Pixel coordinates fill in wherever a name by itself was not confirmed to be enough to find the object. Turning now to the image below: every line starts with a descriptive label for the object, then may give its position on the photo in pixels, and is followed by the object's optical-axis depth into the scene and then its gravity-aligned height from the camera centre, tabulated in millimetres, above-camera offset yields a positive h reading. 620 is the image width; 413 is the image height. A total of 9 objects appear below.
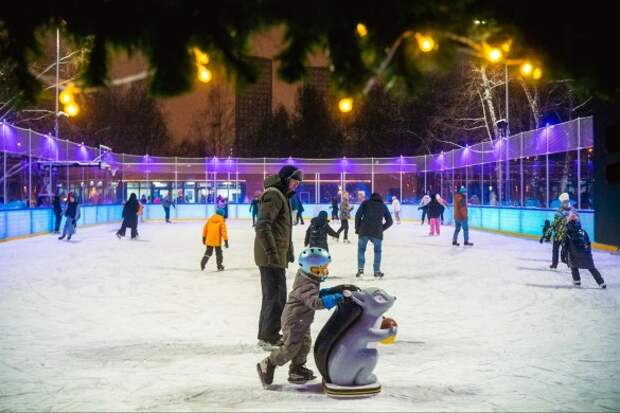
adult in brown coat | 5723 -441
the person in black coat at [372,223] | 11445 -497
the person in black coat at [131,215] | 21250 -558
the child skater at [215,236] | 12344 -737
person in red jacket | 18312 -541
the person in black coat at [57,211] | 23266 -440
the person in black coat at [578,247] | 9828 -823
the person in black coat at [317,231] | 11219 -602
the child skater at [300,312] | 4691 -838
